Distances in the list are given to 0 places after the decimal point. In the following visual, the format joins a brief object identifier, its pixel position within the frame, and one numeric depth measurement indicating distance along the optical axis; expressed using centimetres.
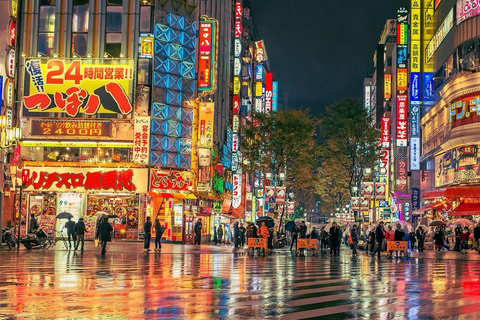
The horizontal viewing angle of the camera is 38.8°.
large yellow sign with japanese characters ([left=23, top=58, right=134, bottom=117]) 4412
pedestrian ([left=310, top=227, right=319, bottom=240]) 4413
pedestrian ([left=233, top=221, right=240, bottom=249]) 4272
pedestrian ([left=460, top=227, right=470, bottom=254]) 3984
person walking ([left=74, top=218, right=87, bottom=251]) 3316
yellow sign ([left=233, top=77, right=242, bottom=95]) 6879
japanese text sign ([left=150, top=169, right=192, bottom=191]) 4541
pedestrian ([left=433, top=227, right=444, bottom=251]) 4319
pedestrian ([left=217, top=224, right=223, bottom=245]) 5428
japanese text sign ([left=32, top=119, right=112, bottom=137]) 4419
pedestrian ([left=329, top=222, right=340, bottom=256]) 3591
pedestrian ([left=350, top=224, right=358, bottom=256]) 3828
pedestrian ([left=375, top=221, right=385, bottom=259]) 3434
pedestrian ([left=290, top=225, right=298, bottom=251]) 3913
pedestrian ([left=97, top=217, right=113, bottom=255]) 3116
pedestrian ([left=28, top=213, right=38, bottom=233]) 3678
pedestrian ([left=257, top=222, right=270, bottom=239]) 3406
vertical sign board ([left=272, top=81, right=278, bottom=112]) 9869
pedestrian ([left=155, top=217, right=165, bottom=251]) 3596
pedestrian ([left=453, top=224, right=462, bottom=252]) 4208
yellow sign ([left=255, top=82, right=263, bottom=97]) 8394
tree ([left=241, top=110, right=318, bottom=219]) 5550
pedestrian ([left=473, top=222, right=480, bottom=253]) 3734
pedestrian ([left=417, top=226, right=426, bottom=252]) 4244
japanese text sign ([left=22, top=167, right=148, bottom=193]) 4500
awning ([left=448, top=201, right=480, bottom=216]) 4103
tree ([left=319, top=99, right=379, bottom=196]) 5784
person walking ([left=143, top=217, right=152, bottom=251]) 3484
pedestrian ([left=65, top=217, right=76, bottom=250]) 3441
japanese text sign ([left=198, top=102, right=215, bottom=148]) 4800
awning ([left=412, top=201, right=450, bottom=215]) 4744
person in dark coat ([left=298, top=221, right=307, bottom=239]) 3797
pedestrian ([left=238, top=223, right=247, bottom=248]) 4577
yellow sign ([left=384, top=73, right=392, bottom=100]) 8961
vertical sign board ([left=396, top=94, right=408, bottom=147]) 6284
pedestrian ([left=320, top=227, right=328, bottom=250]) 4494
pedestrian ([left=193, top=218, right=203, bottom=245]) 4597
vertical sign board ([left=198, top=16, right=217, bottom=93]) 4694
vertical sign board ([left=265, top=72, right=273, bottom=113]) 8888
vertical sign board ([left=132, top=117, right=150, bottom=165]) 4369
